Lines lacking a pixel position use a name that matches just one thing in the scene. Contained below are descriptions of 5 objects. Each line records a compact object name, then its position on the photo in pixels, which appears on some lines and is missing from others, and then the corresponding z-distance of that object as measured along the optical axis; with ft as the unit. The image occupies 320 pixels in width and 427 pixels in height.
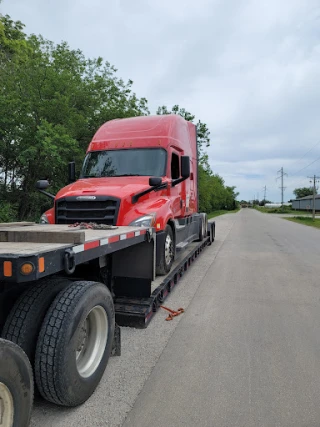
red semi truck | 17.33
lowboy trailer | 6.97
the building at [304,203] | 259.33
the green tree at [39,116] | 36.09
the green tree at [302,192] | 432.66
